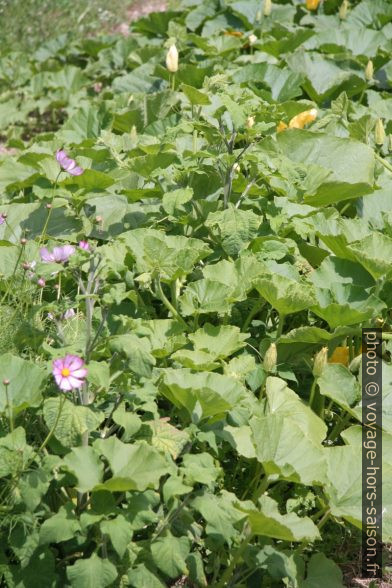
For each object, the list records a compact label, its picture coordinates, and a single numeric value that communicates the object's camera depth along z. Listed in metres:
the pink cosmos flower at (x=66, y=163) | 4.35
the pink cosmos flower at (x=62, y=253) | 3.84
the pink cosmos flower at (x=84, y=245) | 4.04
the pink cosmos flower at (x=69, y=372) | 3.38
